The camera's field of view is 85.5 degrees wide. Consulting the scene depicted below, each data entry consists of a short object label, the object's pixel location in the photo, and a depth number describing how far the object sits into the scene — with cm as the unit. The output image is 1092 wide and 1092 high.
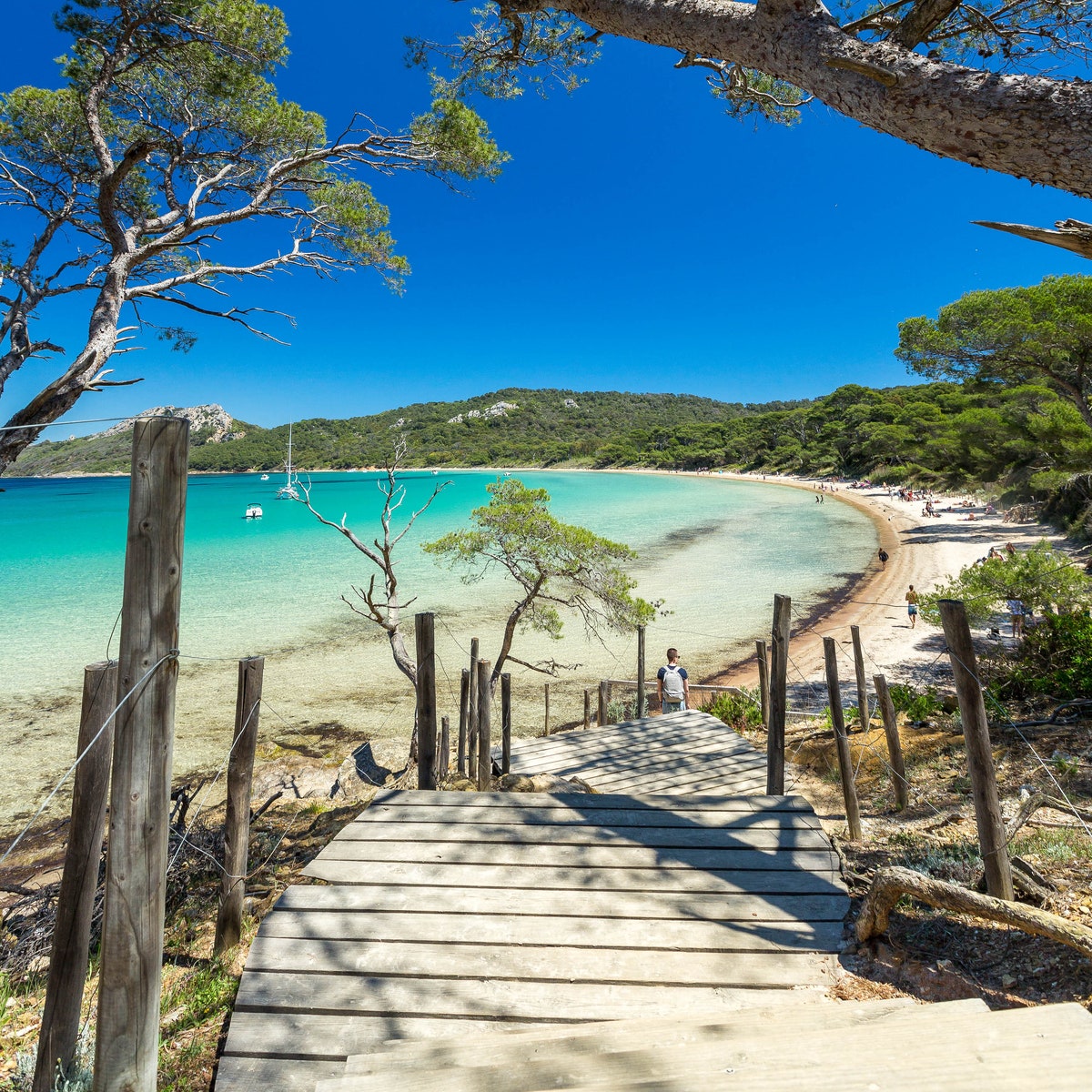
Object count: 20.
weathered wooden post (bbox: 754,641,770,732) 723
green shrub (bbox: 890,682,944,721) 730
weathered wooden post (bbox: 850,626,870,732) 607
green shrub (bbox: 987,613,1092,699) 626
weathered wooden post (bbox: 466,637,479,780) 732
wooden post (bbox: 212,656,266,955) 312
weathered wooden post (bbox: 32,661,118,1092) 198
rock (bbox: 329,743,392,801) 831
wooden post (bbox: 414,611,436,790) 403
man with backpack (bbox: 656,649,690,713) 840
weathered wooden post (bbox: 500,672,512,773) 677
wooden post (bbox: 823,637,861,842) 426
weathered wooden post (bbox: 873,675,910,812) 489
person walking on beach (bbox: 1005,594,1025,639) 792
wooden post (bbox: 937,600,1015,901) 259
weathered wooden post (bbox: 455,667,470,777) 819
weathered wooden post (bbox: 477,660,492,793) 556
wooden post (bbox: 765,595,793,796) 407
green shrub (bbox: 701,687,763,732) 860
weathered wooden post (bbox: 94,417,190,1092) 167
